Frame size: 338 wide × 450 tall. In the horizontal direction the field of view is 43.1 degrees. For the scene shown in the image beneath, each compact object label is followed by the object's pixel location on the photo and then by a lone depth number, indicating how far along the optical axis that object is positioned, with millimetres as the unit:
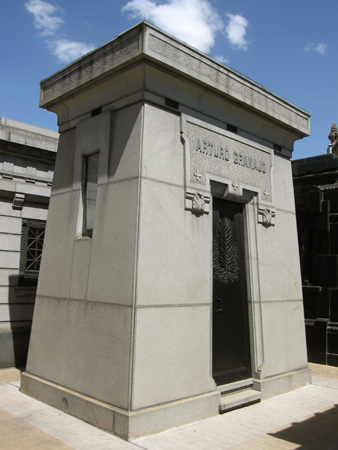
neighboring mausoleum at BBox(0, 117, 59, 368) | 9727
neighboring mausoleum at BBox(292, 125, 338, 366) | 10672
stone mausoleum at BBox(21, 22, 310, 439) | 5805
